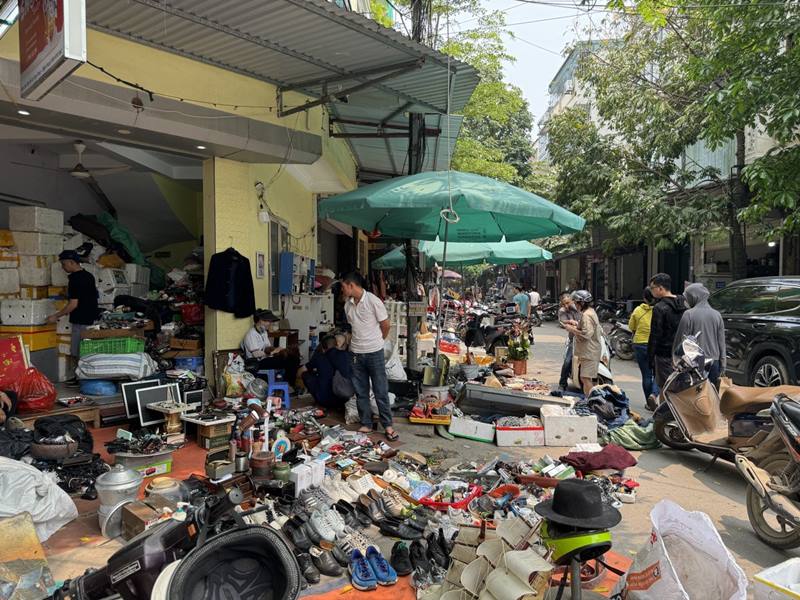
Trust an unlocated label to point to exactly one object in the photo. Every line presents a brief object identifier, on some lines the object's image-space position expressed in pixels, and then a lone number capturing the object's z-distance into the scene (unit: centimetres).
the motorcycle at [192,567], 218
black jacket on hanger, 687
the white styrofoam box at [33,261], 711
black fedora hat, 243
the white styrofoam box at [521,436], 622
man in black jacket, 682
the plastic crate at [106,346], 660
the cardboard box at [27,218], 710
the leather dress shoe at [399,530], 387
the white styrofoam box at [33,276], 710
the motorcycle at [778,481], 377
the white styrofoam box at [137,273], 859
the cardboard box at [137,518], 361
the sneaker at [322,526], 372
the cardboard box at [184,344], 738
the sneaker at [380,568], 333
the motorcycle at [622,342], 1343
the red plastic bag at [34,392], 557
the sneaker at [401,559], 345
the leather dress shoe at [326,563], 342
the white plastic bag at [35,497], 356
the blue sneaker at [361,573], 329
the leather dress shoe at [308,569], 333
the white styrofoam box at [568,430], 622
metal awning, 521
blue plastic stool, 682
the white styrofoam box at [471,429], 634
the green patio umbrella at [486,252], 1259
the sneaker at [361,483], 459
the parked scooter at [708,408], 510
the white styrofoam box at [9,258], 696
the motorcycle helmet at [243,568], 219
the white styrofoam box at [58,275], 739
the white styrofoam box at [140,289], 872
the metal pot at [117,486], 379
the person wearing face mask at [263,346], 723
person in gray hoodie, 604
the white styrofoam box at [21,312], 692
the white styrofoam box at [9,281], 691
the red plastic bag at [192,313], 756
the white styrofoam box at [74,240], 790
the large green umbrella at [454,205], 575
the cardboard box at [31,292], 713
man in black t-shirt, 687
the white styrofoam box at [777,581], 225
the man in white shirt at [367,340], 626
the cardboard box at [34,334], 696
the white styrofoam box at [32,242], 708
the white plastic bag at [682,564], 233
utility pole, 805
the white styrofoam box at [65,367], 746
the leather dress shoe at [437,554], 349
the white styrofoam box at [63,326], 736
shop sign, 319
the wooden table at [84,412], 570
